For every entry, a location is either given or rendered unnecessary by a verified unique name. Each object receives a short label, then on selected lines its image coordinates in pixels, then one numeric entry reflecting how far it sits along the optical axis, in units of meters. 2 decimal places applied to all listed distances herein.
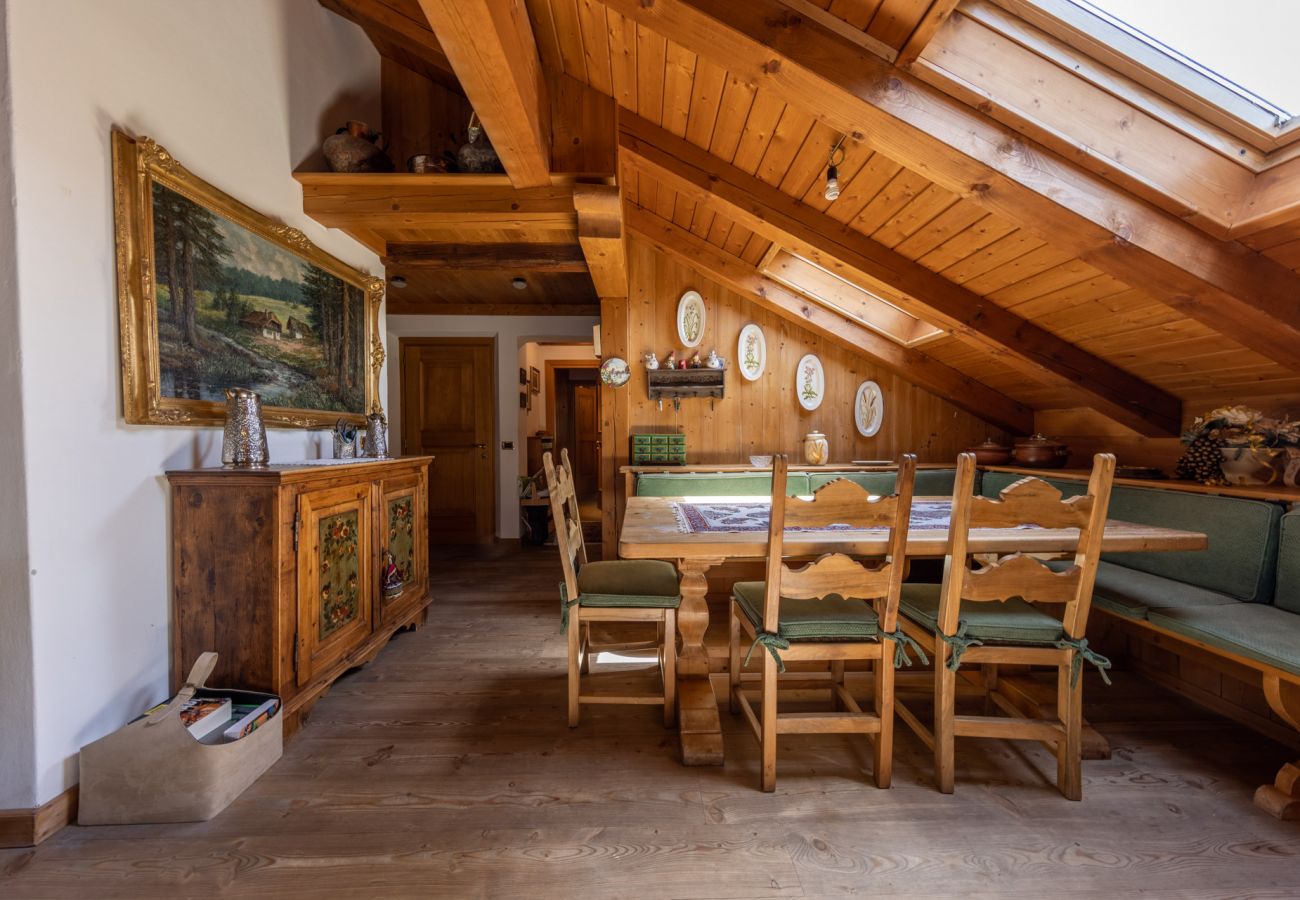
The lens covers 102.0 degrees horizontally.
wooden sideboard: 1.74
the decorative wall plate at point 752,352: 4.05
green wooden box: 3.84
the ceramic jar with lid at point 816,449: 3.87
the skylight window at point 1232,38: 1.38
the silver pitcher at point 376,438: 2.73
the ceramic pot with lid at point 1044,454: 3.28
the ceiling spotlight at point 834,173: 2.05
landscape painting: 1.62
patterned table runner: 1.94
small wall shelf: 3.93
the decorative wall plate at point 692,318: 4.00
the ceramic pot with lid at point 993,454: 3.51
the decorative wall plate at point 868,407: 4.11
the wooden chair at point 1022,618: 1.50
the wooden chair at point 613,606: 1.93
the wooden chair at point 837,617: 1.52
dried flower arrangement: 2.14
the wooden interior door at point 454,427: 5.09
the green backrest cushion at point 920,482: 3.61
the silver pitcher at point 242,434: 1.84
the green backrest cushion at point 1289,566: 1.86
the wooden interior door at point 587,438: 9.13
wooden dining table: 1.70
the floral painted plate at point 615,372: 3.94
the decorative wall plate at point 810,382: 4.08
